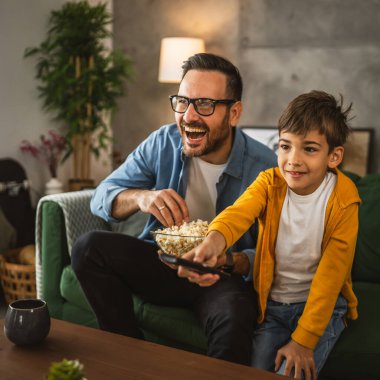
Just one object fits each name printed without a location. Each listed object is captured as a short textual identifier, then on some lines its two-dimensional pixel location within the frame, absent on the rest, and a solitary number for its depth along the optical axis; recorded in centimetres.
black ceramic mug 129
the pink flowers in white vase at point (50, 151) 383
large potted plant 384
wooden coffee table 117
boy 155
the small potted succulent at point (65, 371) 90
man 172
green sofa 168
